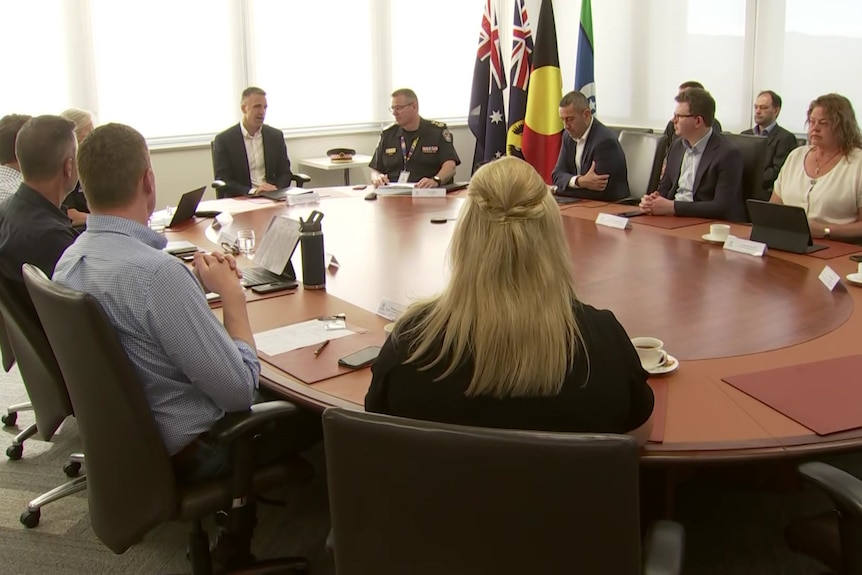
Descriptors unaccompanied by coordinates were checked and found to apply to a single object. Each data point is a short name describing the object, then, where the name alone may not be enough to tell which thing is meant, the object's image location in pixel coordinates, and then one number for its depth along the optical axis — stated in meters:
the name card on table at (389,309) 2.41
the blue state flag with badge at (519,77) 6.90
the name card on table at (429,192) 4.76
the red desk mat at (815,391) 1.62
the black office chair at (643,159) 4.66
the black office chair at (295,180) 5.05
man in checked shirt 1.72
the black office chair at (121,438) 1.62
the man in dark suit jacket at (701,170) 3.79
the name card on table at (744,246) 3.01
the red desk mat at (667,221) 3.62
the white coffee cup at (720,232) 3.21
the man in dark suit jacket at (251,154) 5.33
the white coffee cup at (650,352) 1.89
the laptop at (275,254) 2.84
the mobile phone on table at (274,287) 2.74
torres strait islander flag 6.64
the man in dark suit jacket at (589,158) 4.59
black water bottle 2.72
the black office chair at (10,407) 2.74
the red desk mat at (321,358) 1.97
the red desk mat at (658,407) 1.58
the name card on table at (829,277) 2.55
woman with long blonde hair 1.35
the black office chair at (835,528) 1.45
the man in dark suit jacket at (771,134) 5.27
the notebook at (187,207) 3.89
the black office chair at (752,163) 3.82
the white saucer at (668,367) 1.88
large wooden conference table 1.62
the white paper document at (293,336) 2.17
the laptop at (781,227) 2.99
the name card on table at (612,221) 3.62
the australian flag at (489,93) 7.07
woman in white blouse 3.34
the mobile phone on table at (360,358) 1.99
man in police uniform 5.52
